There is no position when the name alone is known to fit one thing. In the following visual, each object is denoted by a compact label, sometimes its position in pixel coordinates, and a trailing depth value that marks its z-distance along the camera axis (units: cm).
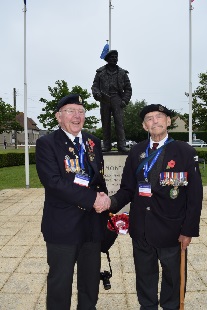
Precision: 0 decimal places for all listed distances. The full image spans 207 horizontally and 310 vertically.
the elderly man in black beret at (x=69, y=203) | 267
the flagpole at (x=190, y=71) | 1356
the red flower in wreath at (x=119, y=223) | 320
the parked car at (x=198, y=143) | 4106
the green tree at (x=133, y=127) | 5556
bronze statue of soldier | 664
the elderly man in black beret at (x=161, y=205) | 286
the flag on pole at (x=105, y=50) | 701
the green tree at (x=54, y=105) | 3281
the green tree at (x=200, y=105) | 3325
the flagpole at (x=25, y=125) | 1331
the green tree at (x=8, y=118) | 4170
